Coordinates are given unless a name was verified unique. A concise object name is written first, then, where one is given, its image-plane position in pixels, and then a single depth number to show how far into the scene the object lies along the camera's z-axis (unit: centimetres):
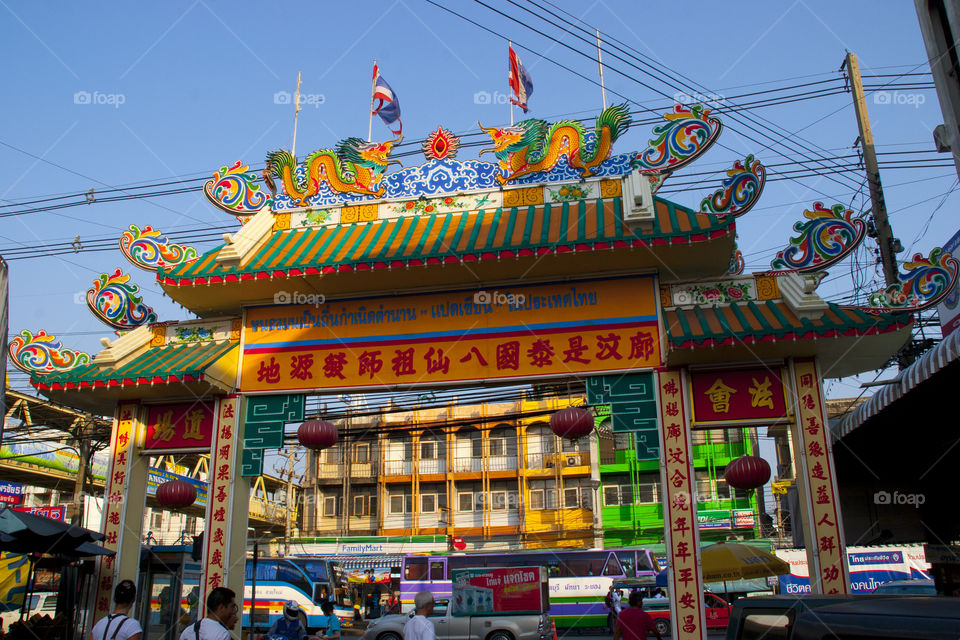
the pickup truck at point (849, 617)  387
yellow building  3388
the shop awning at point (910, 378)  707
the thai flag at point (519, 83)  1213
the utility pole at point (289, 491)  3156
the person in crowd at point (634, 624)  868
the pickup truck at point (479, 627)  1598
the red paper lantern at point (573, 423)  967
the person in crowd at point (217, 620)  526
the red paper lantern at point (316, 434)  1043
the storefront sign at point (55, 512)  2449
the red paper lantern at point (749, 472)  933
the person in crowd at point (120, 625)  580
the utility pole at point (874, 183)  1309
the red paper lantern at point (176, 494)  1053
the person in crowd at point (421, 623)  644
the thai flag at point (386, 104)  1261
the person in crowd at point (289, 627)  1003
